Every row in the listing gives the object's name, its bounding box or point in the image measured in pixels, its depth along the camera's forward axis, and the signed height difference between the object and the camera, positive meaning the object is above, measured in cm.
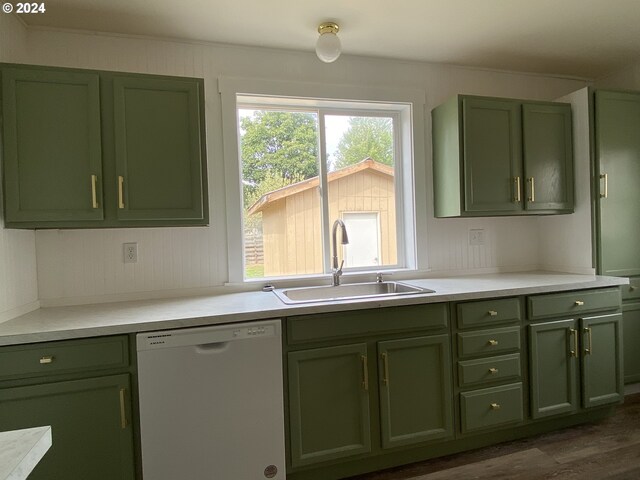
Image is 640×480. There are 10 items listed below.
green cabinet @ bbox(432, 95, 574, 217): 248 +49
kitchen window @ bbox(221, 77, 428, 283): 251 +36
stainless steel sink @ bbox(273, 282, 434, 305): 239 -36
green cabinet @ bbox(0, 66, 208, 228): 178 +46
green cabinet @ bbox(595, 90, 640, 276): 258 +31
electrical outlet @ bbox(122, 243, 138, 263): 222 -6
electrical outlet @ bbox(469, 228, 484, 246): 288 -4
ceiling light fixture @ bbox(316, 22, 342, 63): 203 +102
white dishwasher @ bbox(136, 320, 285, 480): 167 -74
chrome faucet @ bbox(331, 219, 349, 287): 245 -7
